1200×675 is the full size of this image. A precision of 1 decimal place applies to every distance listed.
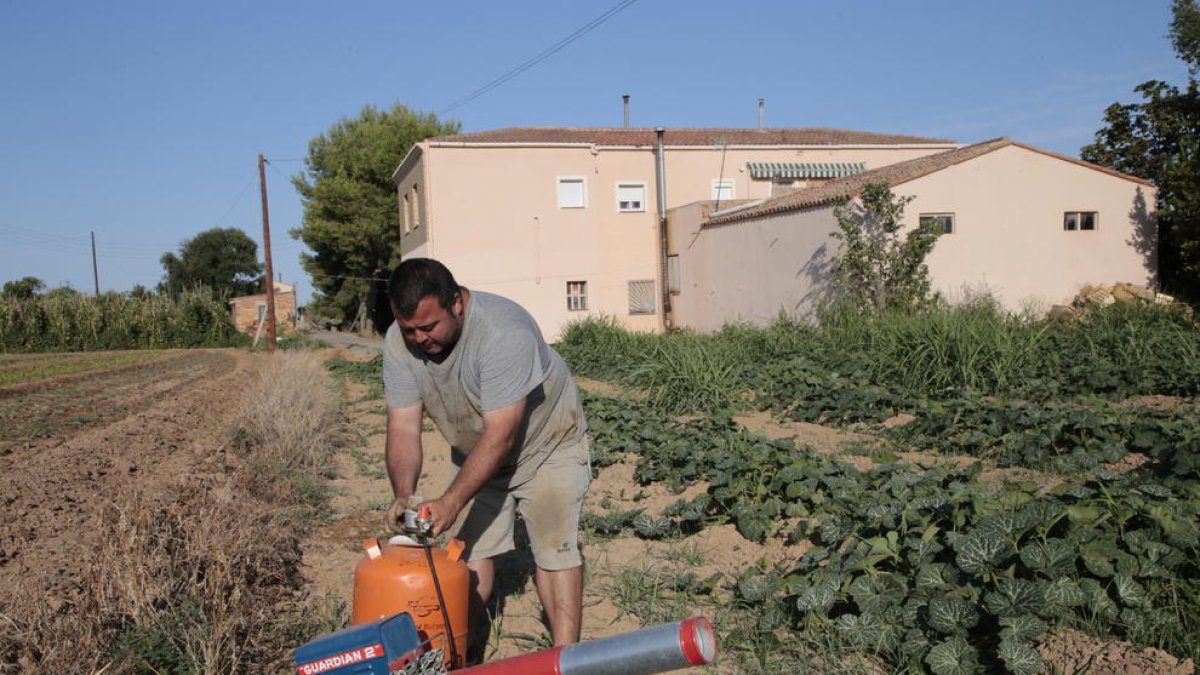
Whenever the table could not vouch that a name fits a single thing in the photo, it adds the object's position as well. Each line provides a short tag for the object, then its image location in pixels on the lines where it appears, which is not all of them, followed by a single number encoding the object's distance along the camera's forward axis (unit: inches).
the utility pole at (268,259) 1119.0
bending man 123.0
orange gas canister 115.3
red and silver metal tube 68.9
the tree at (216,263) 2920.8
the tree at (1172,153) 697.0
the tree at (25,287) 2132.1
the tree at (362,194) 1469.0
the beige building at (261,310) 2154.3
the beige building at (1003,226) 703.1
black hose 109.9
